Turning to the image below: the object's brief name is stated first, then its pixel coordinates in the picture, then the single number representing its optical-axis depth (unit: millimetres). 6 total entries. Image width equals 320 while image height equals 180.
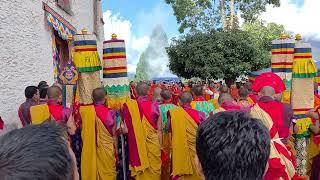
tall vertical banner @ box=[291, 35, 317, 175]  6383
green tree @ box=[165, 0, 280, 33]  29756
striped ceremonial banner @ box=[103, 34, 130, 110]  6258
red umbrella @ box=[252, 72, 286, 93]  4824
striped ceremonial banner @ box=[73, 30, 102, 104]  5953
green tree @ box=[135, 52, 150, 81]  92519
